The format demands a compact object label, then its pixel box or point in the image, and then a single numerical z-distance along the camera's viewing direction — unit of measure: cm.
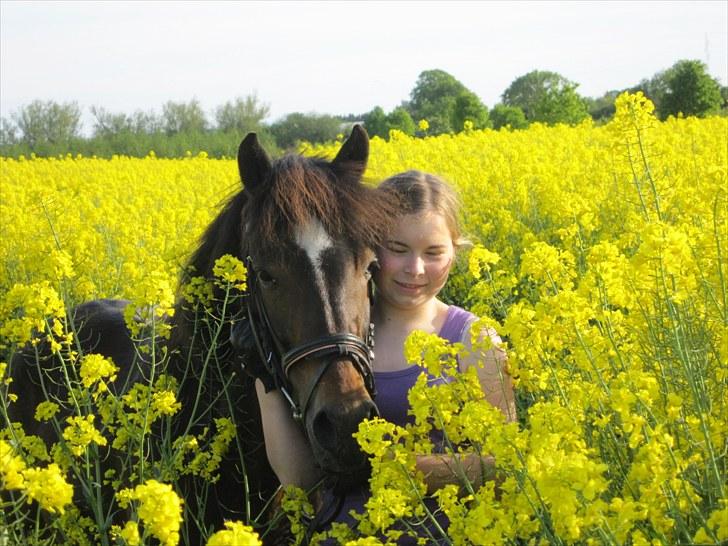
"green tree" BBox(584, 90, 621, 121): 4514
